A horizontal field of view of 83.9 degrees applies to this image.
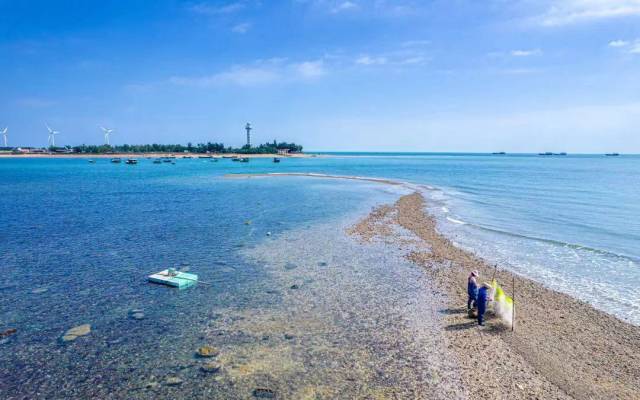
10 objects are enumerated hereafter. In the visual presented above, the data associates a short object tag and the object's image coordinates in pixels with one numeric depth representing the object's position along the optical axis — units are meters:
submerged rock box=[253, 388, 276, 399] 10.43
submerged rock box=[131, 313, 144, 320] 15.37
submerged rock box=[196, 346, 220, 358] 12.53
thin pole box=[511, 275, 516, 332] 14.51
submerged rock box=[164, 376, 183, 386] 11.02
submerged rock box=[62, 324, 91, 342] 13.57
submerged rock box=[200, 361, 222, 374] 11.68
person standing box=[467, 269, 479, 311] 15.63
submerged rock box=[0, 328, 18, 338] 13.67
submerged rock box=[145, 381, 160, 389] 10.84
